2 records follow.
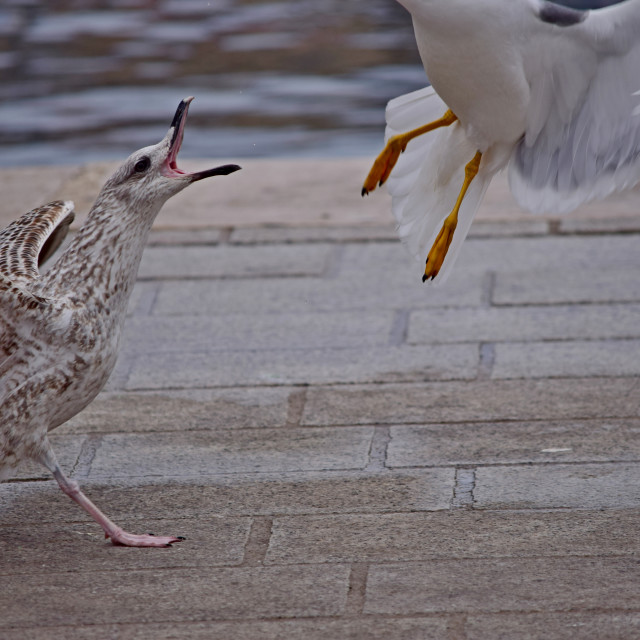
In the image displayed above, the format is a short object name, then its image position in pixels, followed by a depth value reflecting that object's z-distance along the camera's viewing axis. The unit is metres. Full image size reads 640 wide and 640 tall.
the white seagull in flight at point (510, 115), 8.30
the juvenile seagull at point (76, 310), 7.18
